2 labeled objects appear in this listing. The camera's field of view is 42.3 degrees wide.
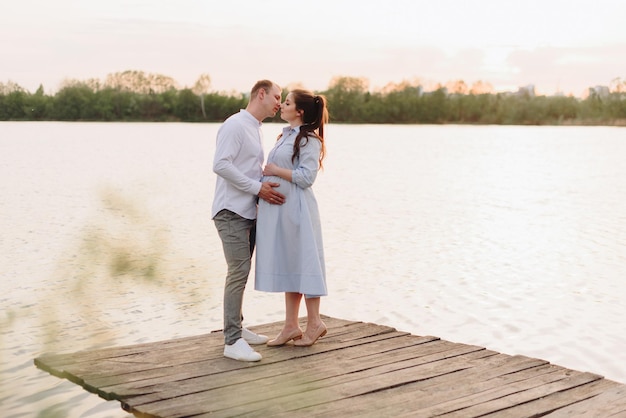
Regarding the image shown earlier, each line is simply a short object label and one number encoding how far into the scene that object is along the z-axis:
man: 4.74
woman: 4.95
